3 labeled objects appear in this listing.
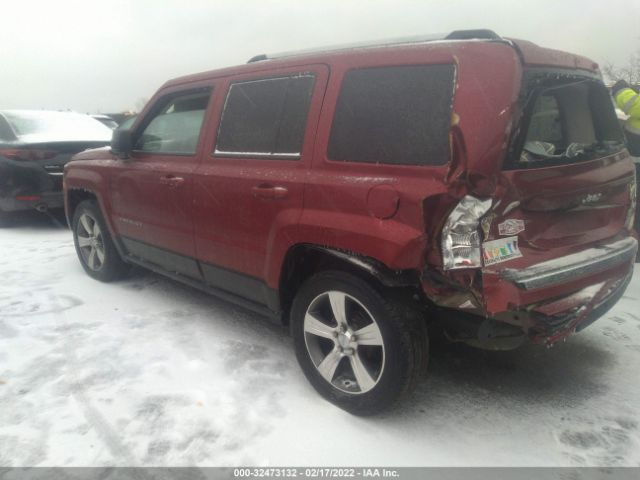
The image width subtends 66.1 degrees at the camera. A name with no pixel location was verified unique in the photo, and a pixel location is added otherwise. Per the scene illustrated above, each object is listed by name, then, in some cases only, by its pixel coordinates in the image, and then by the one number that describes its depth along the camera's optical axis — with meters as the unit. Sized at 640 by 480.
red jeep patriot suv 2.07
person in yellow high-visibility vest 4.81
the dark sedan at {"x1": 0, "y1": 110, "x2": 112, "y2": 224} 6.20
